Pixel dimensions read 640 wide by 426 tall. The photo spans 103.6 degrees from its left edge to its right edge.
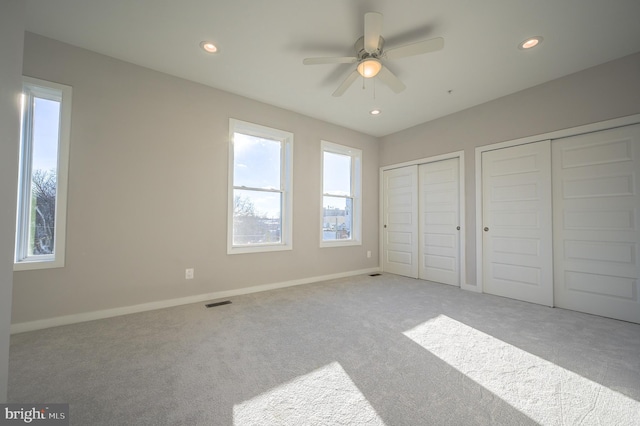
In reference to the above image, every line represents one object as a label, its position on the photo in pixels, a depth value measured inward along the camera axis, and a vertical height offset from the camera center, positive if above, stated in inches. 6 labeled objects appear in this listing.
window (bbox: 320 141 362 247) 179.3 +19.0
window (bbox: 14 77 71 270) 94.1 +17.7
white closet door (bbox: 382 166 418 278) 183.9 +0.1
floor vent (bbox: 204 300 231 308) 118.6 -40.3
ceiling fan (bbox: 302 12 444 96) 79.4 +58.4
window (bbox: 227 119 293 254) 140.6 +18.9
